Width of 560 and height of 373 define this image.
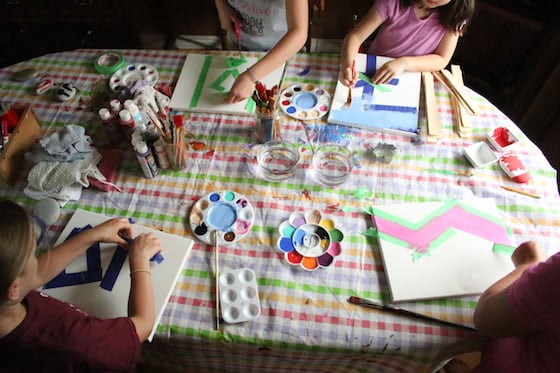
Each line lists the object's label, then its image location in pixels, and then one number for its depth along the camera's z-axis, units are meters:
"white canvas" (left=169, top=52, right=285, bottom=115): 1.26
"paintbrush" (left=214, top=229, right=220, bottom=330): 0.88
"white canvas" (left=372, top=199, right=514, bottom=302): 0.91
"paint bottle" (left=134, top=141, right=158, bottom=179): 1.03
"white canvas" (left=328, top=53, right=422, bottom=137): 1.20
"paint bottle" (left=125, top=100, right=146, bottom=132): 1.10
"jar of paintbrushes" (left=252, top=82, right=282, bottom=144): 1.11
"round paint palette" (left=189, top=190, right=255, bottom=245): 1.00
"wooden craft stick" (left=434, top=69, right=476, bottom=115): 1.23
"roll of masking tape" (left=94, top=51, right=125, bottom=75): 1.36
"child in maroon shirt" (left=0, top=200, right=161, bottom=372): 0.77
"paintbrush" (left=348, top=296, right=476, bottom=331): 0.87
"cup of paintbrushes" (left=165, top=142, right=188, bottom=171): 1.08
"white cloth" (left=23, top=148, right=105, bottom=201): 1.07
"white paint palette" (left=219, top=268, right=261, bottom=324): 0.88
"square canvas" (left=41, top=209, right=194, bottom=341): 0.90
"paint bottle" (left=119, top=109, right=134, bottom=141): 1.08
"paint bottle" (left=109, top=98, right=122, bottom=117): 1.11
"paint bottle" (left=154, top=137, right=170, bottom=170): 1.06
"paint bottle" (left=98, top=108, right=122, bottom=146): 1.10
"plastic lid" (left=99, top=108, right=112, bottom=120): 1.10
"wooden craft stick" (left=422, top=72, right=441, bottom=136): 1.19
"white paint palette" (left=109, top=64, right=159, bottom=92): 1.32
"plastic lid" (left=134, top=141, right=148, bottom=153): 1.03
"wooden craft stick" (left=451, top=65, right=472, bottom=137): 1.19
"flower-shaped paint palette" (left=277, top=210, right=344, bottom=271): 0.96
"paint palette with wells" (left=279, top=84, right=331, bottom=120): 1.24
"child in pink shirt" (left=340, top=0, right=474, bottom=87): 1.32
